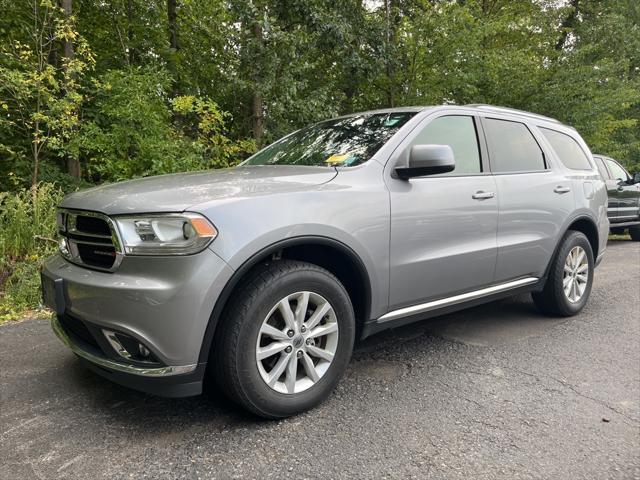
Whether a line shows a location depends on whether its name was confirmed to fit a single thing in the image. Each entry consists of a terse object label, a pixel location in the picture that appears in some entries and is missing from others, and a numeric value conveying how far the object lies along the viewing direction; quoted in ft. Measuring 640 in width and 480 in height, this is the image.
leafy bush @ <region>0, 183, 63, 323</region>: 14.43
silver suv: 6.82
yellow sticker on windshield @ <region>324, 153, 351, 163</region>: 9.76
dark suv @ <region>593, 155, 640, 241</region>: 30.48
